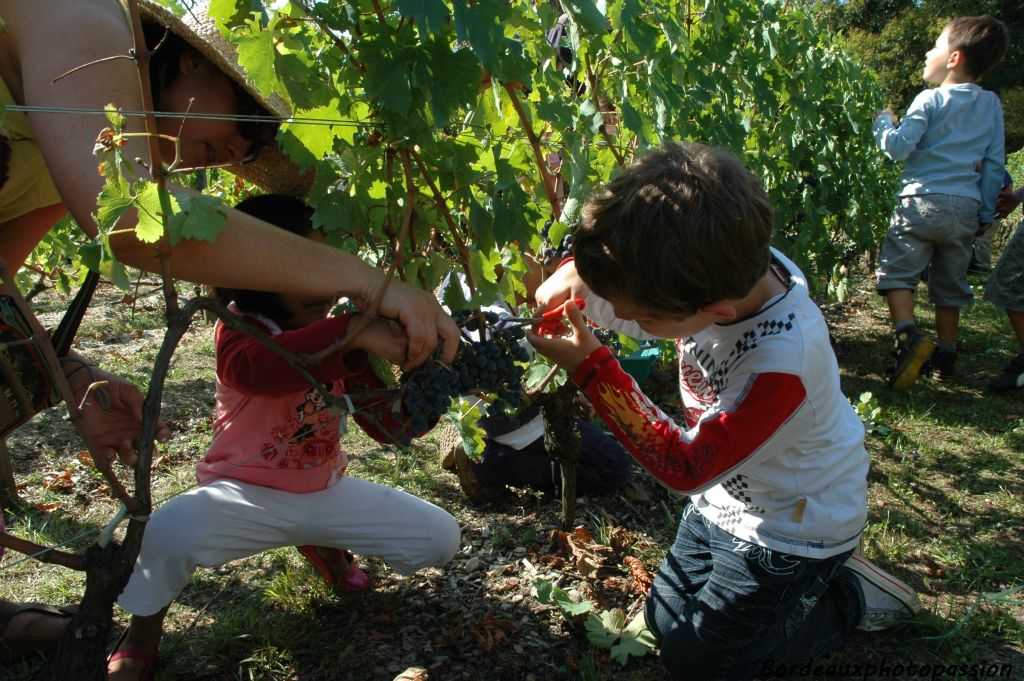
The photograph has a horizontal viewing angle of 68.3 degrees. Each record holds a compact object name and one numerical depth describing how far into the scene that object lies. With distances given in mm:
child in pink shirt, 1809
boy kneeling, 1534
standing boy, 4430
